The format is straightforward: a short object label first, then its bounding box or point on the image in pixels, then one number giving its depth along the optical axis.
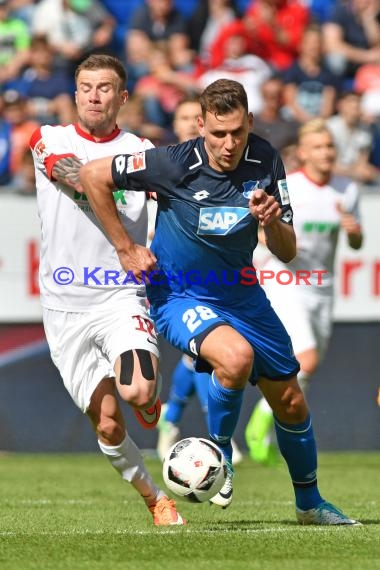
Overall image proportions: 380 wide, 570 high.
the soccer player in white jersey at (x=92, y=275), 14.28
